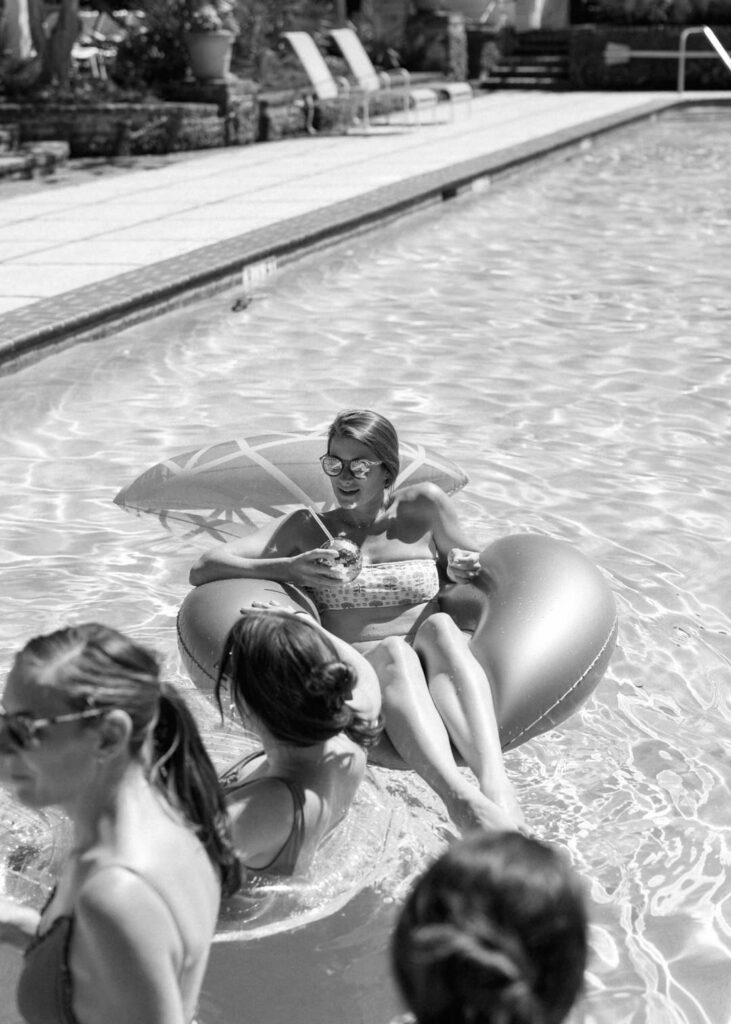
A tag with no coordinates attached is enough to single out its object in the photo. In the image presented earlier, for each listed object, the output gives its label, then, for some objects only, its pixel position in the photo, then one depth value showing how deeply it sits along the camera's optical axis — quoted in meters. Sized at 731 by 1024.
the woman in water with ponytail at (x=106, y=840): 1.80
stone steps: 23.91
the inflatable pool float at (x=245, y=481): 4.77
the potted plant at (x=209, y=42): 15.07
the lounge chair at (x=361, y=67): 17.00
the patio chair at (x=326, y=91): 16.00
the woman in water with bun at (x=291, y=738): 2.52
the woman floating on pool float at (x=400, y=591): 3.24
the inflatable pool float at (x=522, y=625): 3.53
